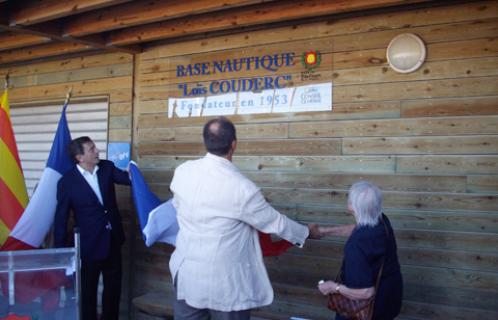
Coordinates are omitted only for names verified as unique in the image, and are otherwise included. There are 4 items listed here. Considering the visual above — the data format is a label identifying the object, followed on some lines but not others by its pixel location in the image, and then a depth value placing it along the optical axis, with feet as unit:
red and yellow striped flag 17.01
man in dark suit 15.89
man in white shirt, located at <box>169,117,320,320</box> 10.21
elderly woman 10.62
